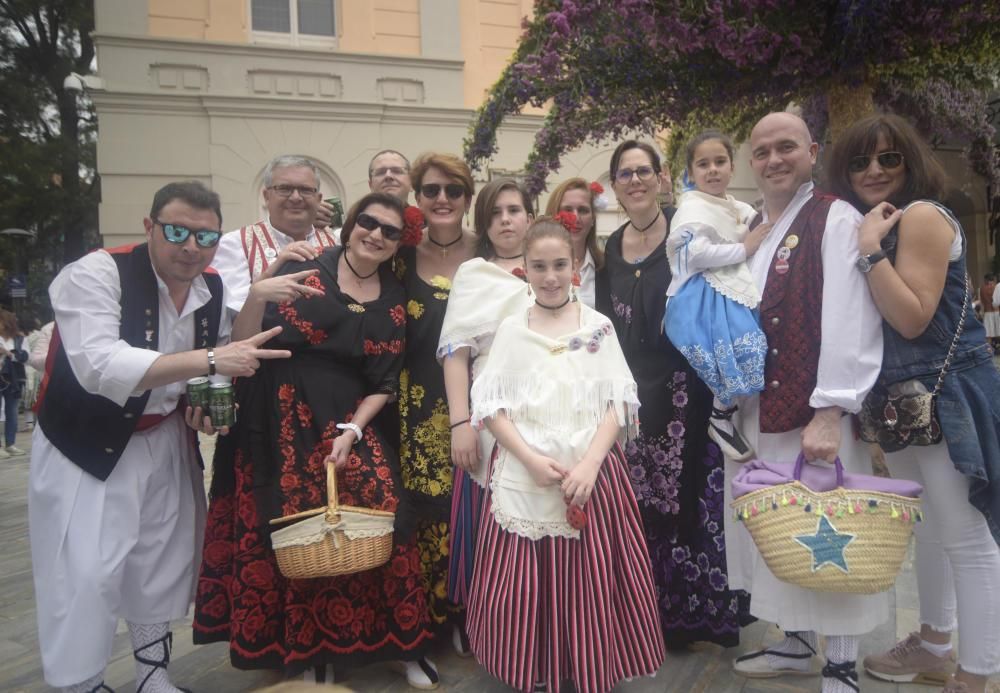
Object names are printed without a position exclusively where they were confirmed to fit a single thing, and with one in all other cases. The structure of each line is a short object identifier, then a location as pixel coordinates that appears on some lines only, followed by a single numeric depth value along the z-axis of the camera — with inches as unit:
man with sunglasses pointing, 91.5
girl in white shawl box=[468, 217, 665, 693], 93.3
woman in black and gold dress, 114.3
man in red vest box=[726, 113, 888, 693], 87.8
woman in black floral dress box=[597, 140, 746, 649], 112.1
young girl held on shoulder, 93.7
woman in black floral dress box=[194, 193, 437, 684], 102.8
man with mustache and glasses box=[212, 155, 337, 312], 124.6
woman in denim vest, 86.5
